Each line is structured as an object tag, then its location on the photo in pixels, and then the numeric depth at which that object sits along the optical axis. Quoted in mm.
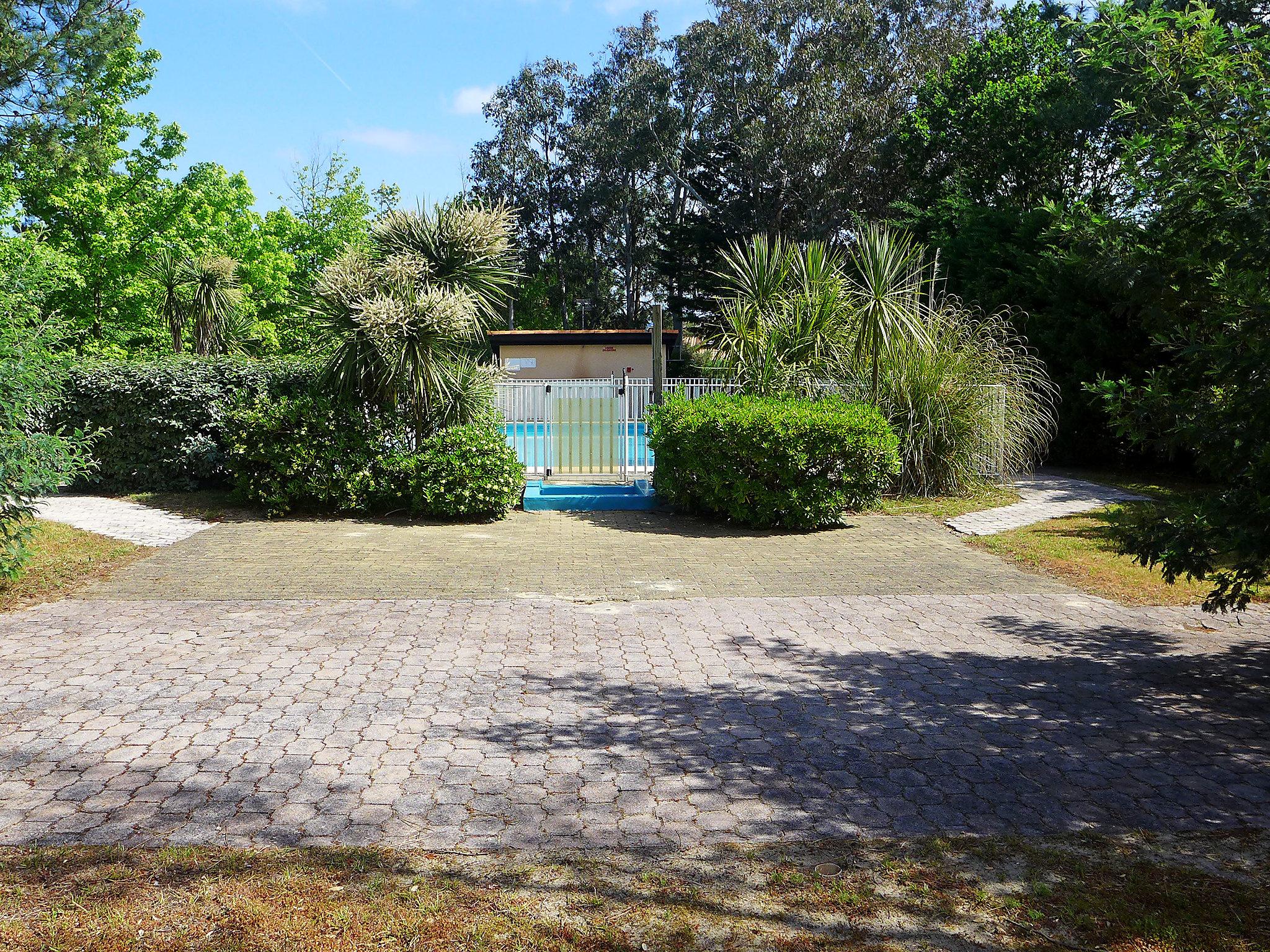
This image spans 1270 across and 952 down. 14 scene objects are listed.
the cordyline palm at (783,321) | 13594
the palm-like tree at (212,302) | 21719
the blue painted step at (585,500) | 12812
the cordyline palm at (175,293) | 22797
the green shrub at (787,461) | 11023
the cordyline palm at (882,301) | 13297
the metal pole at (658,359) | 13891
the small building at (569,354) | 33188
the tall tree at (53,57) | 15289
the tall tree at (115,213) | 26609
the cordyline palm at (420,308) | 11820
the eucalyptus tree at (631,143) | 40625
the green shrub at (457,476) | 11703
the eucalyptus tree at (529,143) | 43656
